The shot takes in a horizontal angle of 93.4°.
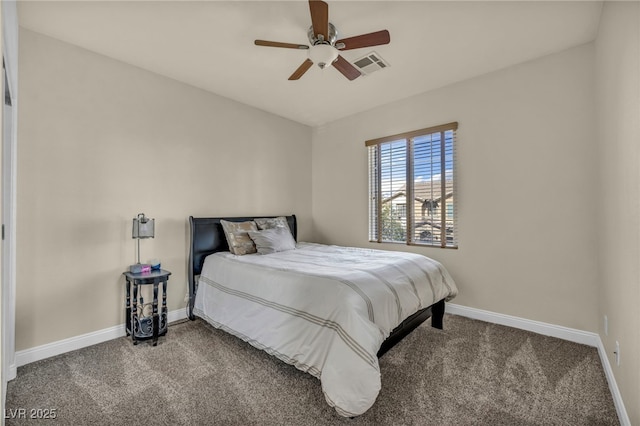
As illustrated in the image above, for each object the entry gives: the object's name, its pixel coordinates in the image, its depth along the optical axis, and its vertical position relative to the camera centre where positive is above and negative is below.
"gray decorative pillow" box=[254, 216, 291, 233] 3.88 -0.12
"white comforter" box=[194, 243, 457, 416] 1.78 -0.70
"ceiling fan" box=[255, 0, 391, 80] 2.06 +1.29
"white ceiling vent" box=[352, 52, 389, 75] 2.93 +1.53
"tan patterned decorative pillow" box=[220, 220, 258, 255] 3.39 -0.28
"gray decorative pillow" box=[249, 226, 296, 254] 3.46 -0.32
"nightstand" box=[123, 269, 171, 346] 2.75 -0.94
